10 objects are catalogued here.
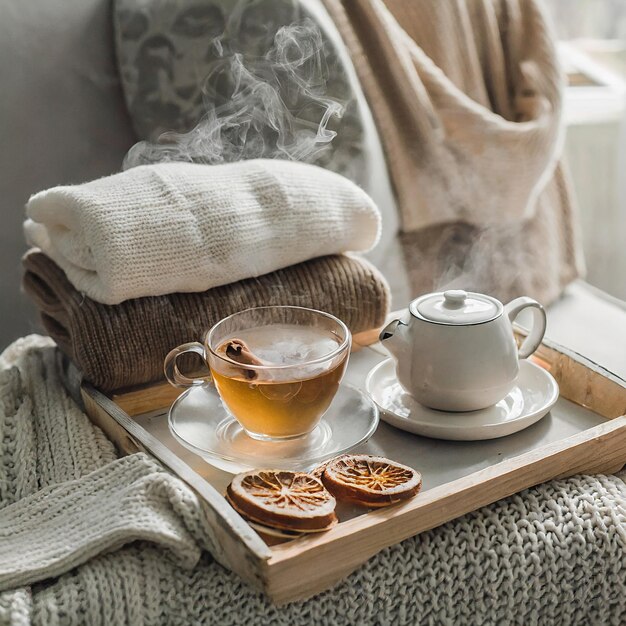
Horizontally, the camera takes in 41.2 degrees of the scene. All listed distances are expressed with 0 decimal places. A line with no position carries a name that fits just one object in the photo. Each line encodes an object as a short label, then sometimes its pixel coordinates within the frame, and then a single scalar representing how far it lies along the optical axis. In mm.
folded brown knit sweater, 802
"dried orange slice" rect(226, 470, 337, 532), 593
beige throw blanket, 1283
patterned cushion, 1120
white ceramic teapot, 741
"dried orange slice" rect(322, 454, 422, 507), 628
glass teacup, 684
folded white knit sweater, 792
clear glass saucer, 692
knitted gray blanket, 594
